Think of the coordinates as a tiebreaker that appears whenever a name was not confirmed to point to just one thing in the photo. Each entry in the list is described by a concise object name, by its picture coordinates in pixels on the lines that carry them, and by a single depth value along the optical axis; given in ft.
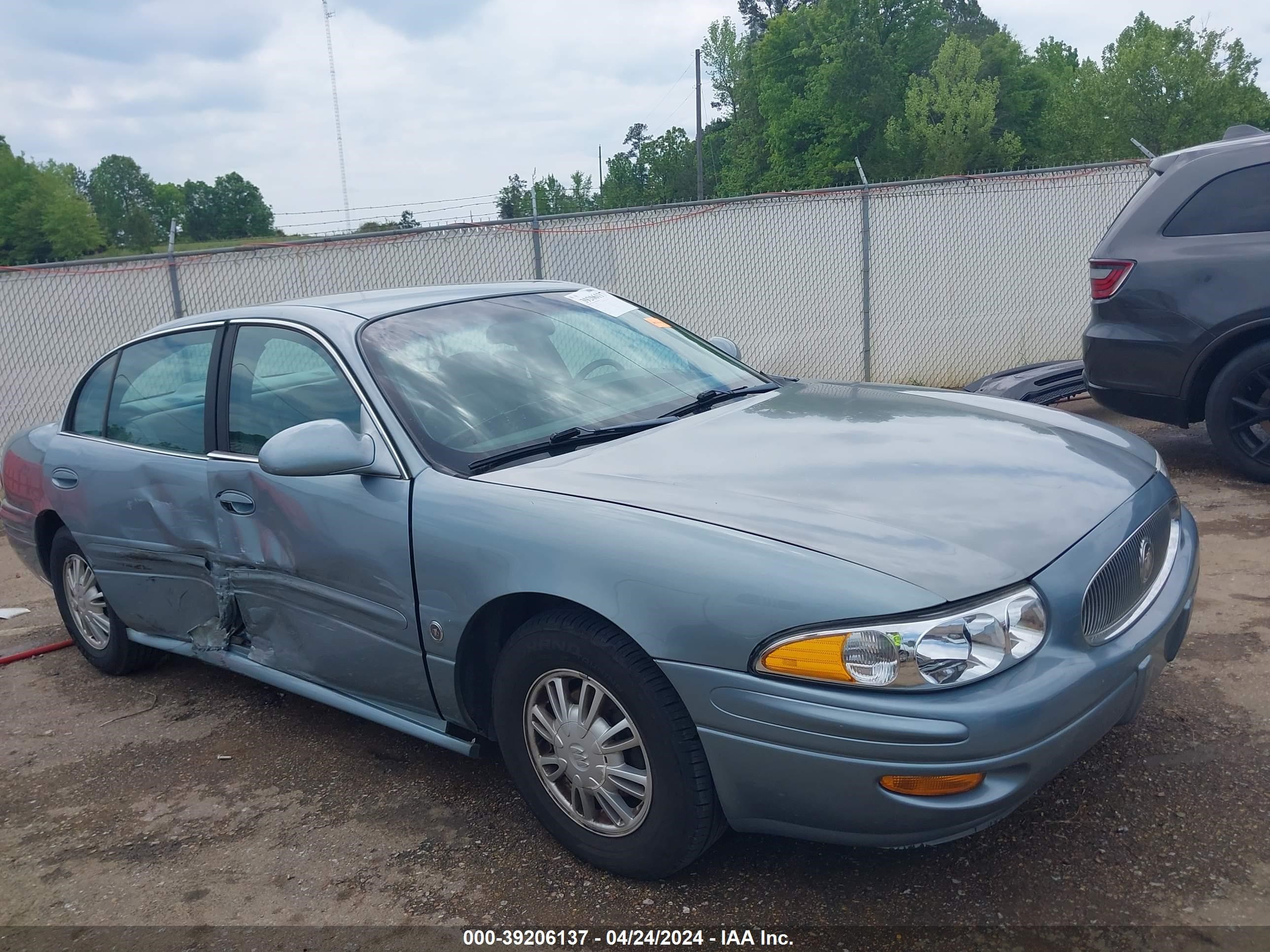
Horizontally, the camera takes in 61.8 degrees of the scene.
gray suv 19.36
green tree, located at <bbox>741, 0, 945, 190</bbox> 206.08
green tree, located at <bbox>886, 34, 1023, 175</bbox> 184.75
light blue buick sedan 7.62
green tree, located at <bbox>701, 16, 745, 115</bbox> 268.21
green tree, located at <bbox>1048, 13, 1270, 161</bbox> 144.46
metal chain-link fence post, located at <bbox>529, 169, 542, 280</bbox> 30.81
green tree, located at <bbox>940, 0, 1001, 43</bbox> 241.76
